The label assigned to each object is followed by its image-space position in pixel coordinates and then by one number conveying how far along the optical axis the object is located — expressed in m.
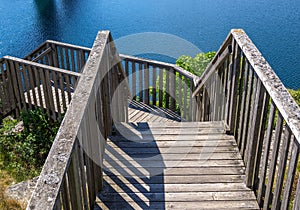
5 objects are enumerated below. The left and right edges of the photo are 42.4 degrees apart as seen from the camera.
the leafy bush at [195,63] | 9.24
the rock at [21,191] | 4.89
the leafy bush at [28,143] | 6.02
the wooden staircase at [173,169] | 3.03
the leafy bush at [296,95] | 8.68
